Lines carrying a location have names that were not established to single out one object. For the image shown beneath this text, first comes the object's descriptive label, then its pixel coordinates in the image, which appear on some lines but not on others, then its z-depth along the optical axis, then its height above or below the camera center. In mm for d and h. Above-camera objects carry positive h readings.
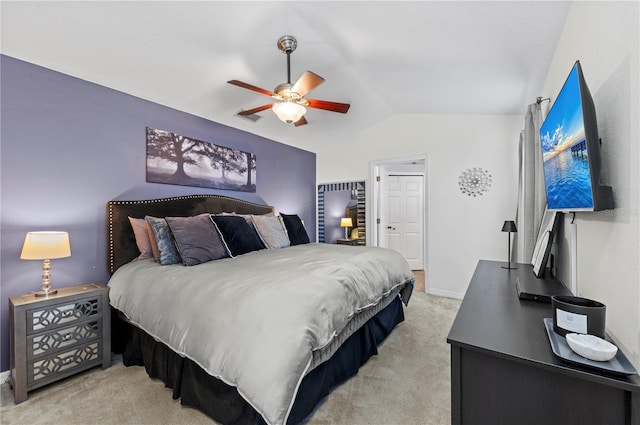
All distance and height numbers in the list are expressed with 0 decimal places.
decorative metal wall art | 3746 +413
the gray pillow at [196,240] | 2322 -272
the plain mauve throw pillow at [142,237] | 2611 -268
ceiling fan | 2279 +982
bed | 1318 -632
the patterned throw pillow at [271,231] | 3328 -258
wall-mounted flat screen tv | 1016 +255
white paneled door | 5621 -43
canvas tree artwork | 3023 +572
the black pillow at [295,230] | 3695 -270
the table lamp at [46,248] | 1886 -281
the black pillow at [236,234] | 2749 -252
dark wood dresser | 825 -563
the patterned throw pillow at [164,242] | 2344 -286
